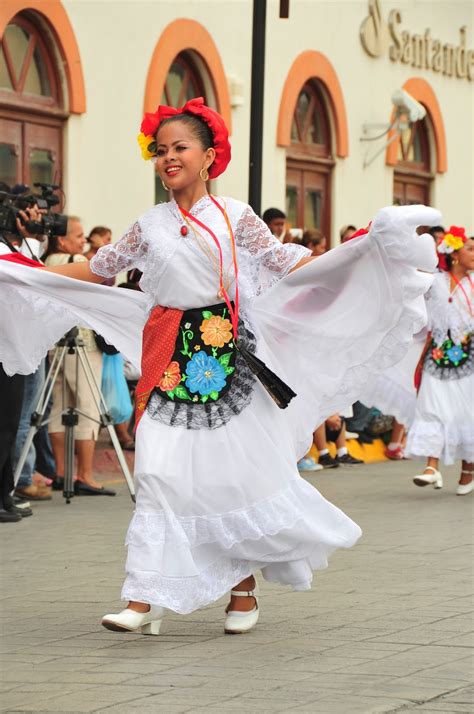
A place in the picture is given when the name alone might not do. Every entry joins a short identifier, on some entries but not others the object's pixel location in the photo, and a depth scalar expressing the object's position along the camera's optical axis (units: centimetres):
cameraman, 1135
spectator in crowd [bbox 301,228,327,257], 1424
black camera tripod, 1079
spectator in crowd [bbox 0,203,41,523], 991
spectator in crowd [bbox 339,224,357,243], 1565
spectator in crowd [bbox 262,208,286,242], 1412
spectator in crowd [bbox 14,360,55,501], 1090
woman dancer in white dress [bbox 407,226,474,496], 1212
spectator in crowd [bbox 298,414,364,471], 1398
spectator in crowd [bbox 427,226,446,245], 1772
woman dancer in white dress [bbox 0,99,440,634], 637
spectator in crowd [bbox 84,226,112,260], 1285
